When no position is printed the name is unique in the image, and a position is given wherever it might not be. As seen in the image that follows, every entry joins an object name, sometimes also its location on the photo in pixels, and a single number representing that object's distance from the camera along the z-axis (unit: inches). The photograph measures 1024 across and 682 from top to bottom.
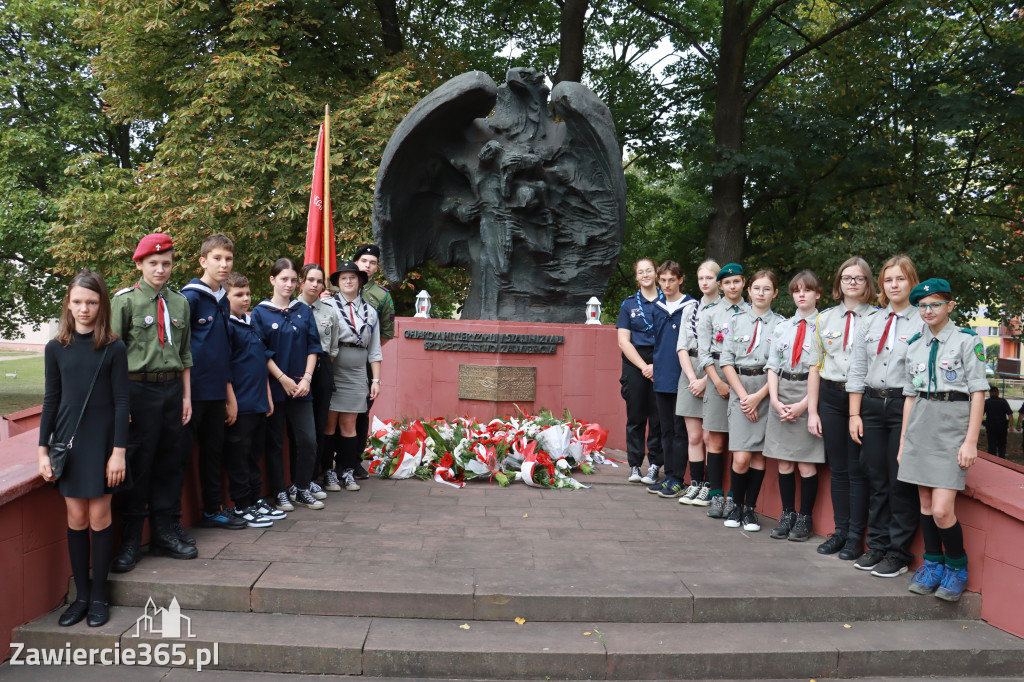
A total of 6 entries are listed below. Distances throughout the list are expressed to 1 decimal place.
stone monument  295.1
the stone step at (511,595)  141.4
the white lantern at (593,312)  312.2
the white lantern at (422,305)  319.9
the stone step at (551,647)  128.5
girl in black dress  134.1
